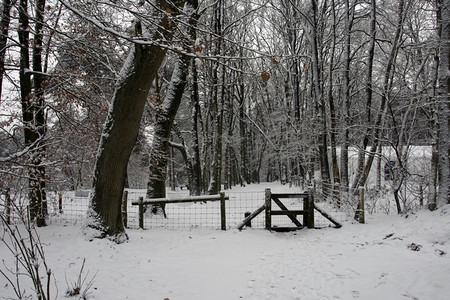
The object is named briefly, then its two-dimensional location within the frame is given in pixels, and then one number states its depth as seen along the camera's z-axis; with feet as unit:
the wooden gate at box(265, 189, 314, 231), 26.81
